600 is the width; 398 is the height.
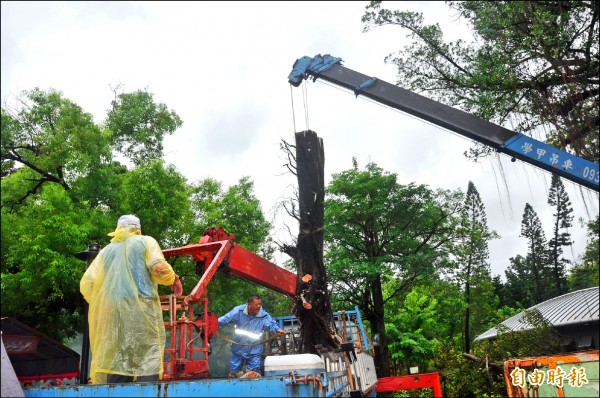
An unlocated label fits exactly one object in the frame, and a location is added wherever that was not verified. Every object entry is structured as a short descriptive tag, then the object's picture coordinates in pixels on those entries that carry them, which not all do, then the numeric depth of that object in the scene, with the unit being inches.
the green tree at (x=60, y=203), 433.4
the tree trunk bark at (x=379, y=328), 617.5
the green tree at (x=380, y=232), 619.2
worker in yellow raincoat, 148.3
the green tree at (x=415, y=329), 778.2
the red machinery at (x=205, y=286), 228.8
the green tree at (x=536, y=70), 319.9
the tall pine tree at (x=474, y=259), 669.9
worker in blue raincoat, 262.8
